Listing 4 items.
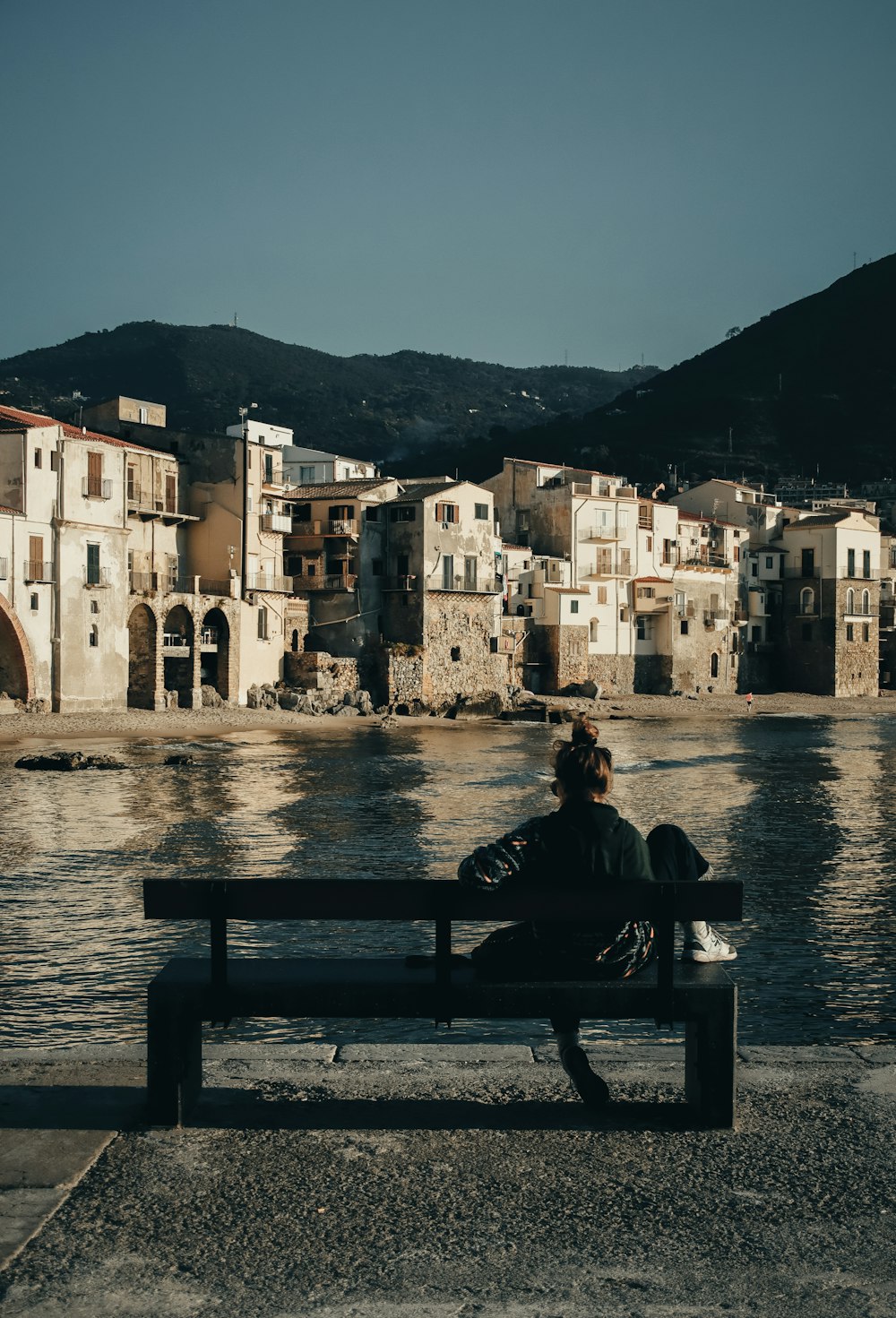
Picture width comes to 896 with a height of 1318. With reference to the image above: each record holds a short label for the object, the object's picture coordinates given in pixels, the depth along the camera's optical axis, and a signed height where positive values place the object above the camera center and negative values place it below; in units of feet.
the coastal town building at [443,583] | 224.74 +6.83
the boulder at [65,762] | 114.52 -11.88
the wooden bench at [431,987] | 17.92 -4.80
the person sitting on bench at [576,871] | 18.52 -3.31
